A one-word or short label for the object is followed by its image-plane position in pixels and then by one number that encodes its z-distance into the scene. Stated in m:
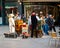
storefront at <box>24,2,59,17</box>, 25.03
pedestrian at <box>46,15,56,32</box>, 15.55
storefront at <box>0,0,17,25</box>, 26.60
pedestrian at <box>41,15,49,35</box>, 15.91
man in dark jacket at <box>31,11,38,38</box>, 13.80
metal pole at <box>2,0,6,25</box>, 26.64
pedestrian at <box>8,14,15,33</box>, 14.65
